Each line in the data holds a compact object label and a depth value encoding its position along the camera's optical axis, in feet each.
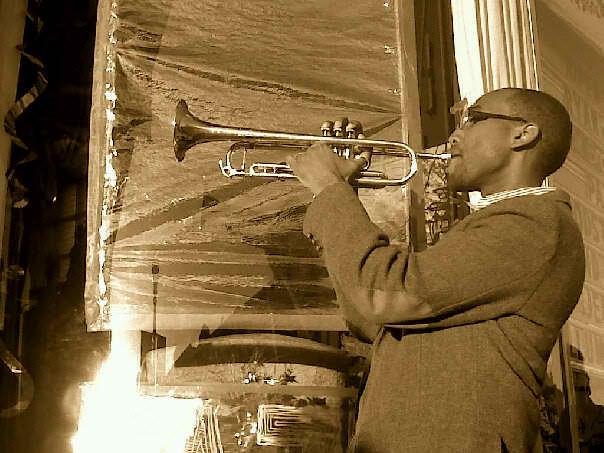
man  4.09
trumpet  5.59
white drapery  7.79
